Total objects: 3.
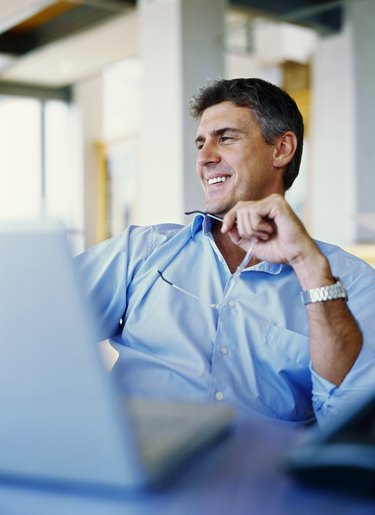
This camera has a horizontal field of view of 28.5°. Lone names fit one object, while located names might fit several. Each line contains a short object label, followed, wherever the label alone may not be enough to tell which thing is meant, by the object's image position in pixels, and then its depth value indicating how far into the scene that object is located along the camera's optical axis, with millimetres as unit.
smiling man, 1468
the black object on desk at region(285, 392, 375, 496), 586
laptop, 577
